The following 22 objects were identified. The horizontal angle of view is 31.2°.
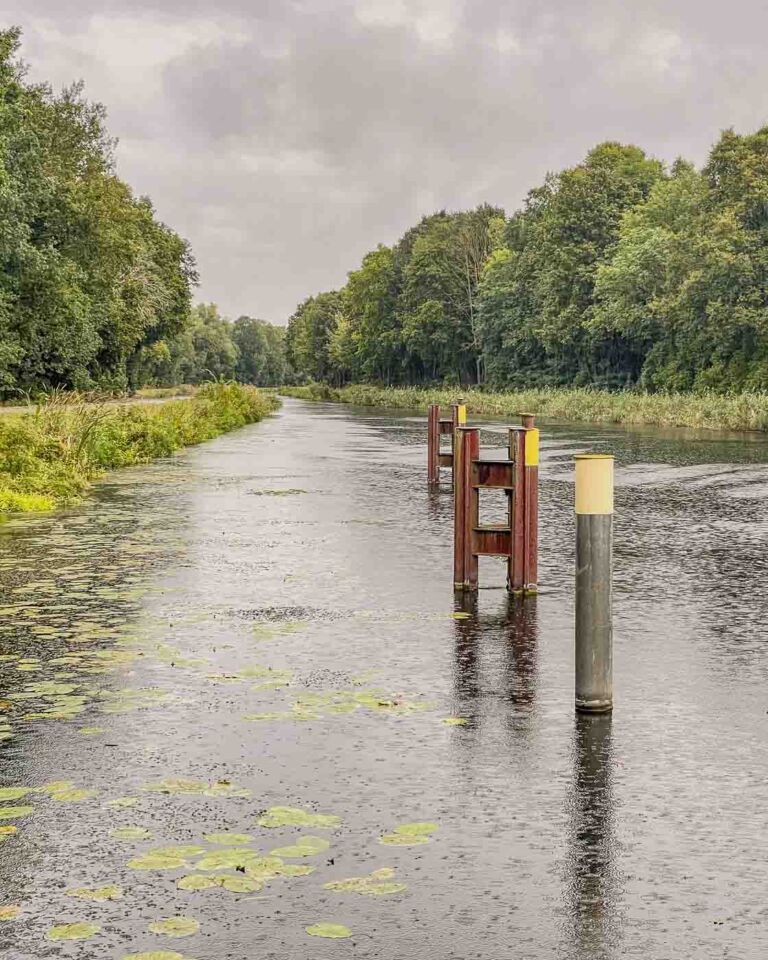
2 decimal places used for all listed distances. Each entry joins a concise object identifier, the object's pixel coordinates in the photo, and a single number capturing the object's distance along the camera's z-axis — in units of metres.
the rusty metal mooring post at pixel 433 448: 24.29
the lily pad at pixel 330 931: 4.27
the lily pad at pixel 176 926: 4.28
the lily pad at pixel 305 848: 5.01
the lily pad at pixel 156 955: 4.09
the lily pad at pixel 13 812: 5.48
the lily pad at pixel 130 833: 5.20
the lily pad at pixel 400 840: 5.14
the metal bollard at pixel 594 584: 7.34
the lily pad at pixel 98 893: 4.59
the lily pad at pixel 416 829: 5.26
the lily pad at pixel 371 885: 4.64
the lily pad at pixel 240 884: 4.67
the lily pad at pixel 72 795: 5.71
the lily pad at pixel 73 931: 4.26
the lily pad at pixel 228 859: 4.88
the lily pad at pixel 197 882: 4.69
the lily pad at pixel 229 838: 5.15
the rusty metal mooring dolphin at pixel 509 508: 11.02
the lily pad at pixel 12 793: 5.72
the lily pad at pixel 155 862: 4.88
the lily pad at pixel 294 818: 5.36
